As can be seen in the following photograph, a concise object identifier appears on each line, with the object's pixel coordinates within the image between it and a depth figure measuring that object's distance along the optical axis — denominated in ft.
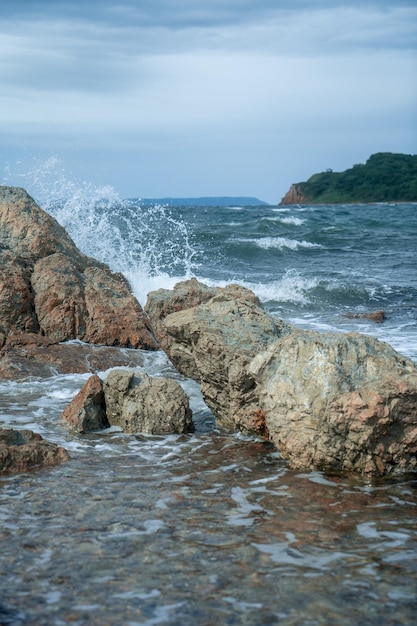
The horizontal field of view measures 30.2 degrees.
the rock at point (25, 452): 15.56
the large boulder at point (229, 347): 18.78
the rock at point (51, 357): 23.93
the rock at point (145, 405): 18.84
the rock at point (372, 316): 38.38
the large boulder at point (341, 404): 15.66
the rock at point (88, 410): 18.83
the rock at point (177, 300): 27.07
